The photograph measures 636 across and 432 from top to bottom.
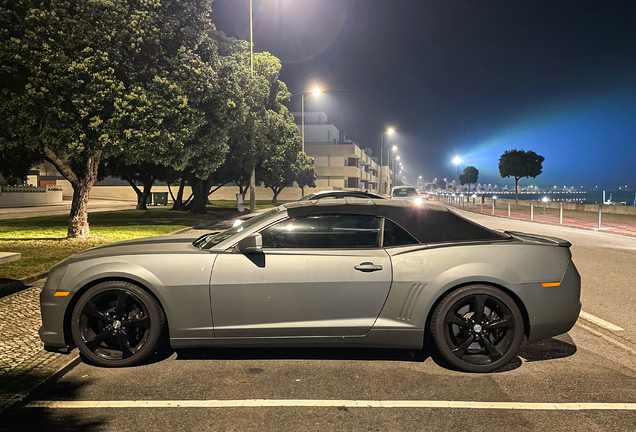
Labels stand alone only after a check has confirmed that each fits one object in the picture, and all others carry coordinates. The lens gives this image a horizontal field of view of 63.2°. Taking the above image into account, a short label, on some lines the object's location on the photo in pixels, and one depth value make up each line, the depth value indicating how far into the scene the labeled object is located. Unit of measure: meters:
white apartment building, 90.12
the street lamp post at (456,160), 86.38
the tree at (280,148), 41.16
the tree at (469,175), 150.38
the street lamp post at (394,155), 120.50
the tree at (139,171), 31.12
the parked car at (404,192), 27.85
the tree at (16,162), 17.70
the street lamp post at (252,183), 27.22
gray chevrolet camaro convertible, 4.35
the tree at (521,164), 70.31
